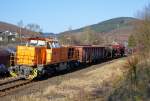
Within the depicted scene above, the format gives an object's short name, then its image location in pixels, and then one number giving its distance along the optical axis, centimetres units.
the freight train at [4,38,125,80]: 1382
